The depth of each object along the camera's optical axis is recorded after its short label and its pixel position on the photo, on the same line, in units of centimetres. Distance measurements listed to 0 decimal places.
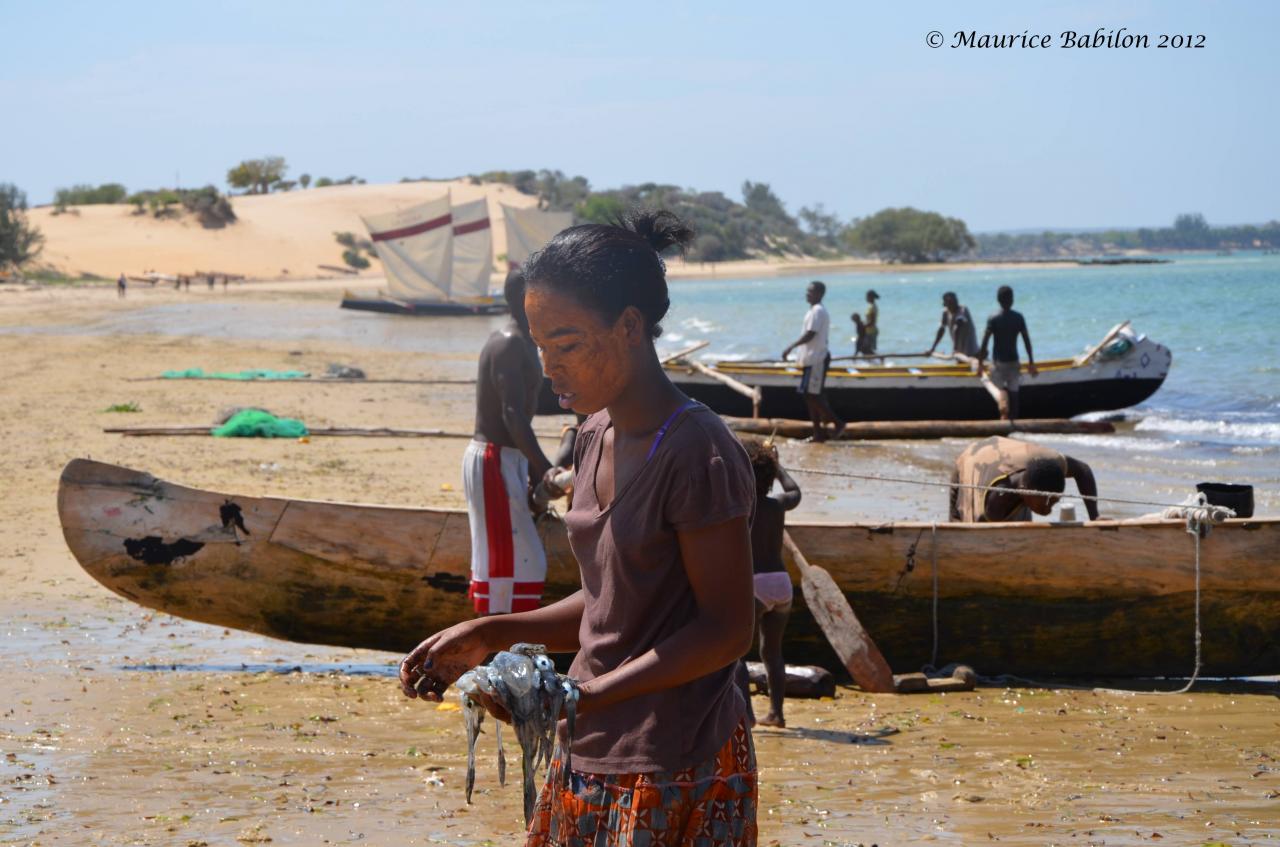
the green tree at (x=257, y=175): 11006
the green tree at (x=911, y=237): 12481
